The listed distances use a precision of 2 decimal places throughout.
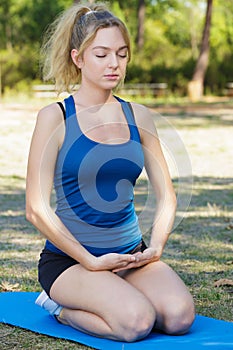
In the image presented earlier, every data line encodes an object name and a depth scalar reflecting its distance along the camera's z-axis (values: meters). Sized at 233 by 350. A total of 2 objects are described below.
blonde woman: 5.43
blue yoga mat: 5.16
